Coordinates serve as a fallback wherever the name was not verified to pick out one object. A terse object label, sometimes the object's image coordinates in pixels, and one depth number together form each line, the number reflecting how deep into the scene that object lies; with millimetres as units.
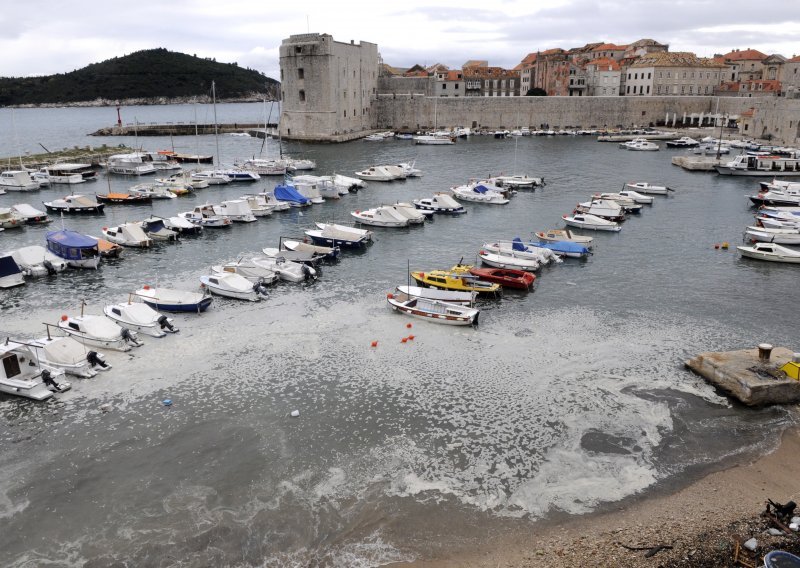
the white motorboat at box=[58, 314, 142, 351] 20109
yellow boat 25391
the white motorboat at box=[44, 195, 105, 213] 41750
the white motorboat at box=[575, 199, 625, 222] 39281
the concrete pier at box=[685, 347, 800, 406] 16594
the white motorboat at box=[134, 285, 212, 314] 23359
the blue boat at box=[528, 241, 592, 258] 31531
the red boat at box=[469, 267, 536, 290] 26219
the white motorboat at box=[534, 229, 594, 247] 32688
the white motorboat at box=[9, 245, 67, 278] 27578
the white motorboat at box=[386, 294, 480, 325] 22391
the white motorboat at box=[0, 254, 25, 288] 26078
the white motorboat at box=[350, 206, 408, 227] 37656
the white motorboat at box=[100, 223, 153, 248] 32719
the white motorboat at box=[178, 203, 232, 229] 37219
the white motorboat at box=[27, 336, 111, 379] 18312
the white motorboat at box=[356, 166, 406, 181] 55281
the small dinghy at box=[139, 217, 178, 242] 34281
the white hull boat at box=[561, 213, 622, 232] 37281
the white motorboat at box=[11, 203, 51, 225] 38625
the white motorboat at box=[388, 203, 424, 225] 38547
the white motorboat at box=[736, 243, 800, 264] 30219
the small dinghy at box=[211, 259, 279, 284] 26531
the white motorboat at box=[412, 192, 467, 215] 41938
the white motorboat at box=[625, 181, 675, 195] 48938
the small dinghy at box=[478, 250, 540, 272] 28781
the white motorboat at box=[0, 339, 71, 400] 17172
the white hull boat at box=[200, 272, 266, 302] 24953
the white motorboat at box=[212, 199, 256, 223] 38719
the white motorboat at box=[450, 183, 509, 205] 45688
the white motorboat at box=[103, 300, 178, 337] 21281
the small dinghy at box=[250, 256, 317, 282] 27297
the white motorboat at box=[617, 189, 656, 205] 44719
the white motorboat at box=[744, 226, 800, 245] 33656
